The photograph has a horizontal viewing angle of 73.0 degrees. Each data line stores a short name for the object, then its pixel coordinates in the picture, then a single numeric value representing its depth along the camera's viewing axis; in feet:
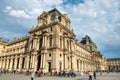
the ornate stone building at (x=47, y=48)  85.44
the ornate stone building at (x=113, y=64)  309.68
